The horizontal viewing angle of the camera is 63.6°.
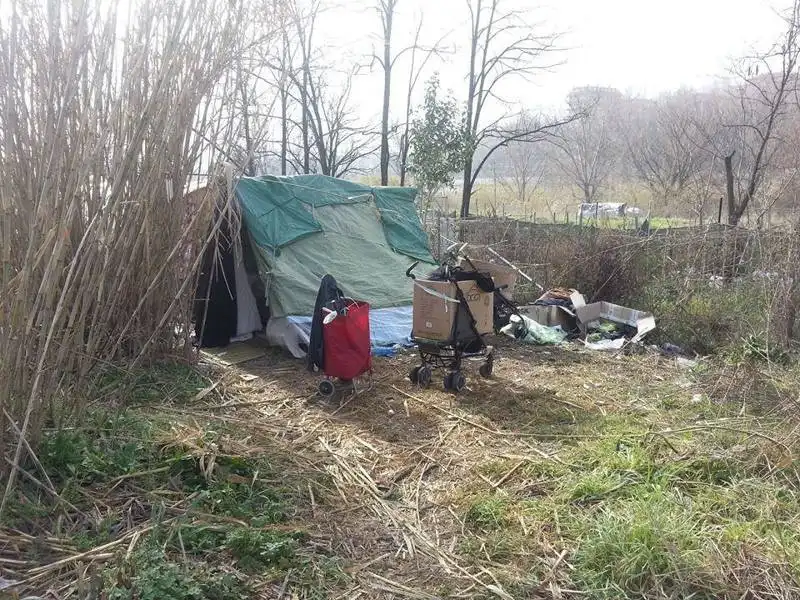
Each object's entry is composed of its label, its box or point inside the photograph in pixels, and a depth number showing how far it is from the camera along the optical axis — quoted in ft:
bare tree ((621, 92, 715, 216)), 55.01
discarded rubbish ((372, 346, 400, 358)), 21.67
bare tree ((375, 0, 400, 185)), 60.34
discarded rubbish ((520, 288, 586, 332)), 25.30
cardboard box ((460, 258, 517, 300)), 19.20
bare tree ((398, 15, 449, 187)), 54.32
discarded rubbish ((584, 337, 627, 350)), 22.65
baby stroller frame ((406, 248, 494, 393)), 17.25
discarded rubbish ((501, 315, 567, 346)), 23.70
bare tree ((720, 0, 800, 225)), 29.40
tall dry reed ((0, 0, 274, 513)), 8.37
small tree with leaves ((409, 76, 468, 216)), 43.78
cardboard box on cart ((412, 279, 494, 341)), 17.04
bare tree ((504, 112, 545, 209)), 92.58
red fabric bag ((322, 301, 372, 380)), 16.24
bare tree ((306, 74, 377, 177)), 62.75
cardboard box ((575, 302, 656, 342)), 24.04
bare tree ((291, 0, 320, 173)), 58.23
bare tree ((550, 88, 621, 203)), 87.15
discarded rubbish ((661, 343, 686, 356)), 21.93
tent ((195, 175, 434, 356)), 21.66
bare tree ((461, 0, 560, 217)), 63.93
